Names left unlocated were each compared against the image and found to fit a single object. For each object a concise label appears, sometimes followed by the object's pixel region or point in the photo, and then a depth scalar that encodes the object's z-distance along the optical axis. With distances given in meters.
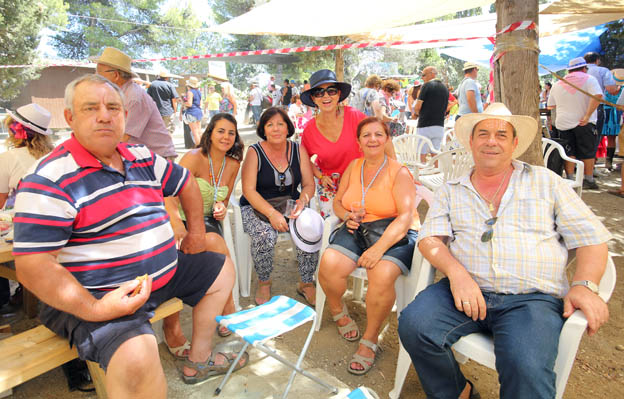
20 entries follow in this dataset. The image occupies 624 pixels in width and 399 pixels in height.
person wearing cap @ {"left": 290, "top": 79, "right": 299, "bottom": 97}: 18.72
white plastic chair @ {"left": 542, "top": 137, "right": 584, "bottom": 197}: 3.58
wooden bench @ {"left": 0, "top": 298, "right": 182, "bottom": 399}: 1.68
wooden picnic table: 2.25
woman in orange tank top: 2.49
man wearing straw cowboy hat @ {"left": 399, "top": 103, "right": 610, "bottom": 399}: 1.68
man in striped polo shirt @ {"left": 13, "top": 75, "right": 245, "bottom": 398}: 1.59
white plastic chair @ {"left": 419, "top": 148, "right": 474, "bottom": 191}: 3.93
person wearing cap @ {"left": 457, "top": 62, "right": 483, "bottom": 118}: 6.34
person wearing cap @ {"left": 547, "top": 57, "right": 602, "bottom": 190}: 5.90
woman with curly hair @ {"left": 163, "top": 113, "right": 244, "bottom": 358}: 3.19
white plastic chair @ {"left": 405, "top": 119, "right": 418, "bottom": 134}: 9.94
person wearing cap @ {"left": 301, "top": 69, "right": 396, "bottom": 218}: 3.36
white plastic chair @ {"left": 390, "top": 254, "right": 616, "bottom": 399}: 1.65
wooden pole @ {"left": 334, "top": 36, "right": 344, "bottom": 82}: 10.59
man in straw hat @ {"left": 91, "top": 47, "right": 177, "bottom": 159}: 3.21
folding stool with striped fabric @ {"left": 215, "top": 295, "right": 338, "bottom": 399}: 2.01
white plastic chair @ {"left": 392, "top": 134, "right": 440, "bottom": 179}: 5.66
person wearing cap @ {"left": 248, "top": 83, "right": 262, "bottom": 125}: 16.98
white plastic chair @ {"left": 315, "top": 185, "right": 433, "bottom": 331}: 2.55
